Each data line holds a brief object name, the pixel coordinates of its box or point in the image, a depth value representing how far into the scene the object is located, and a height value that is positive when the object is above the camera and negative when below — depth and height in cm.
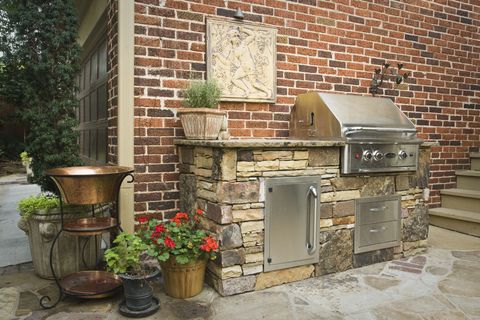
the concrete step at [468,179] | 450 -44
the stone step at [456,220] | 397 -83
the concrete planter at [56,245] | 276 -78
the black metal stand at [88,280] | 238 -95
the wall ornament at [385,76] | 399 +67
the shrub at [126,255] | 231 -70
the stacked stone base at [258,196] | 251 -41
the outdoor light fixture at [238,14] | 326 +102
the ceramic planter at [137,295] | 224 -91
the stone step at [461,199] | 421 -64
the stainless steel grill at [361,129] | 292 +8
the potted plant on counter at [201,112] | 278 +18
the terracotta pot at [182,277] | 245 -88
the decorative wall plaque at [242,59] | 322 +66
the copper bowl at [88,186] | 235 -31
